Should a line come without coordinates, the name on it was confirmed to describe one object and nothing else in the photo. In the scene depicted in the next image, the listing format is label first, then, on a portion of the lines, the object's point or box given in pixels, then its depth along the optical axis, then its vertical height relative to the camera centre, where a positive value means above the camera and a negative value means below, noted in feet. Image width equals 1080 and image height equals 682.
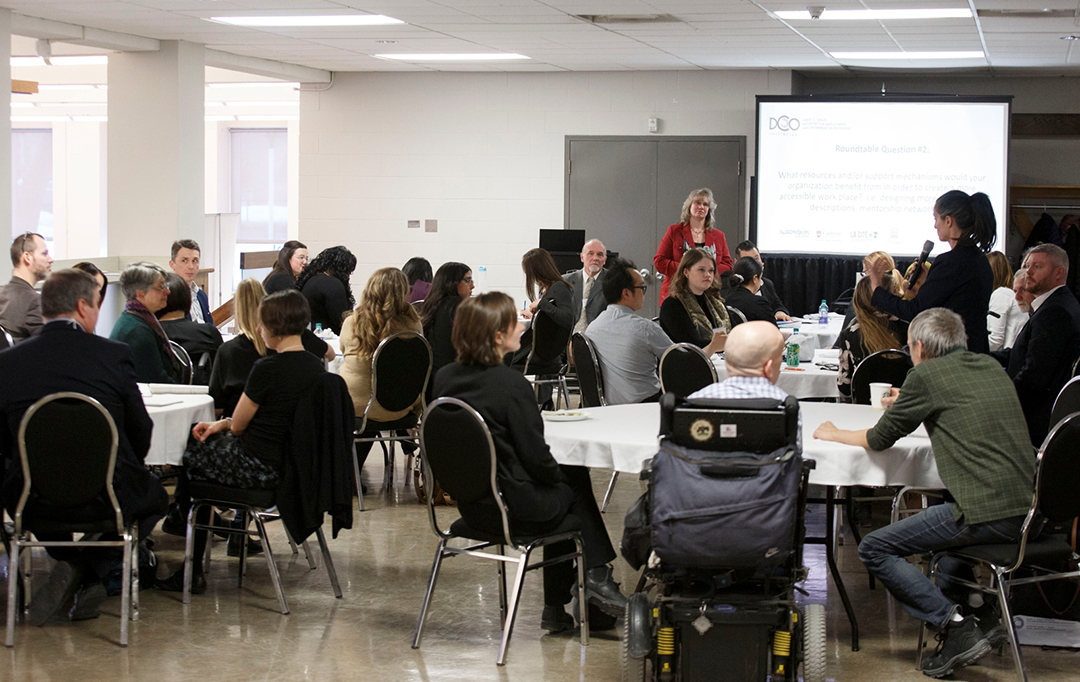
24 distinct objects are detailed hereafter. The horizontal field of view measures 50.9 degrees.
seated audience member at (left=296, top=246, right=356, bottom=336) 22.77 -0.65
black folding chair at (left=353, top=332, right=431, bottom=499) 17.72 -1.91
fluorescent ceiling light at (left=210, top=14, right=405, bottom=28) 27.35 +5.66
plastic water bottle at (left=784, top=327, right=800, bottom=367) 18.16 -1.49
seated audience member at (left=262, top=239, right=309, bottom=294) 24.56 -0.18
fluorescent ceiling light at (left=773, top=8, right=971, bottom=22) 25.36 +5.62
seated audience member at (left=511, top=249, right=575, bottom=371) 23.40 -0.80
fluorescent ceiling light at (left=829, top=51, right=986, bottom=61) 33.06 +6.12
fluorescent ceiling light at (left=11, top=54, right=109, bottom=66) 41.63 +7.00
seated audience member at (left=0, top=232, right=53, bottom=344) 20.01 -0.82
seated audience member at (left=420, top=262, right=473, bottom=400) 20.07 -0.97
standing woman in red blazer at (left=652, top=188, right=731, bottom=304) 29.30 +0.65
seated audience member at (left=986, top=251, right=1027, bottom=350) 21.56 -1.03
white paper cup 13.74 -1.57
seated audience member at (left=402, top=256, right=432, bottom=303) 25.52 -0.52
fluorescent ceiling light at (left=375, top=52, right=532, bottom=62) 34.17 +6.08
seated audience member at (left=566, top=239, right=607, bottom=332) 26.86 -0.63
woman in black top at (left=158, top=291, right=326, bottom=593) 13.12 -1.83
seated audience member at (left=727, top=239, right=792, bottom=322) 28.17 -0.78
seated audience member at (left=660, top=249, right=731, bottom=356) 19.75 -0.83
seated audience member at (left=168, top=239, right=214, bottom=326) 22.08 -0.26
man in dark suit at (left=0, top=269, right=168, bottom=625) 12.10 -1.44
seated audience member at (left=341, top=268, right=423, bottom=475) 18.26 -1.17
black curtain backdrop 36.09 -0.51
